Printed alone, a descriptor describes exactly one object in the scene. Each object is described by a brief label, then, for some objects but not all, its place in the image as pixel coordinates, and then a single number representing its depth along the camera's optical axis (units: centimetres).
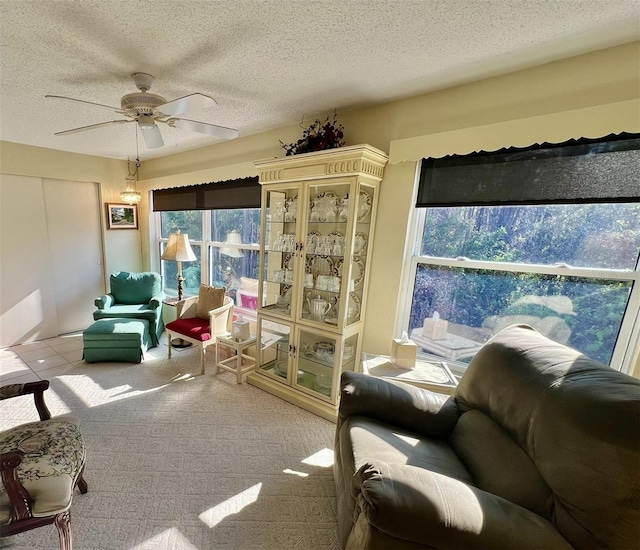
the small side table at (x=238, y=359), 273
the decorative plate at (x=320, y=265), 238
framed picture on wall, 404
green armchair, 334
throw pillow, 319
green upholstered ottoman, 293
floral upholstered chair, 108
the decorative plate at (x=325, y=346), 233
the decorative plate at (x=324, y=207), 225
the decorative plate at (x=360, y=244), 223
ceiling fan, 149
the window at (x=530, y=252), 155
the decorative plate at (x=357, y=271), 228
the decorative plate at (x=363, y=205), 217
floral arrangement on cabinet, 218
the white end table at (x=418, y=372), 191
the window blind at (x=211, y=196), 308
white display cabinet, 212
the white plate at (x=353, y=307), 231
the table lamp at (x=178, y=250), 337
